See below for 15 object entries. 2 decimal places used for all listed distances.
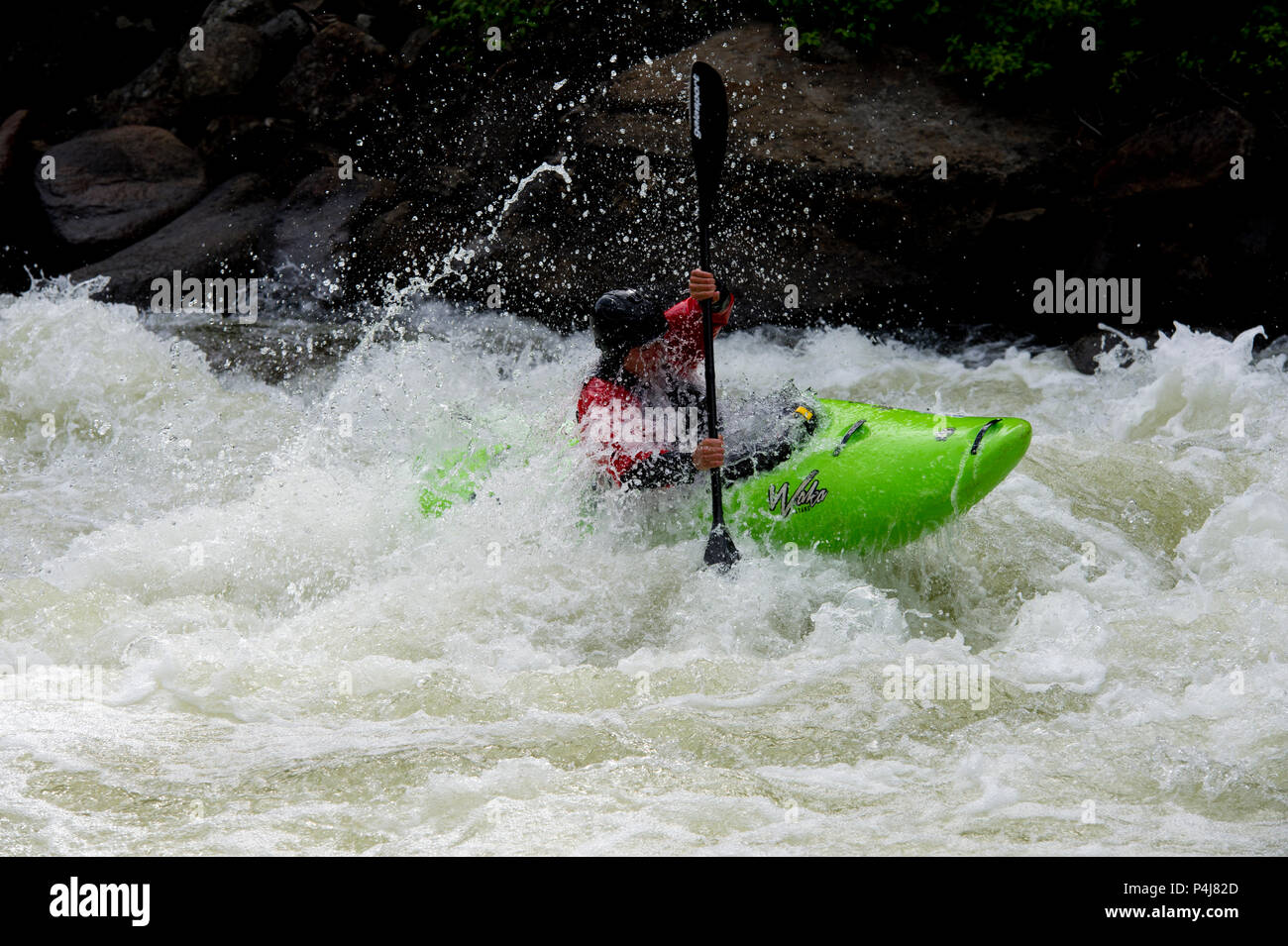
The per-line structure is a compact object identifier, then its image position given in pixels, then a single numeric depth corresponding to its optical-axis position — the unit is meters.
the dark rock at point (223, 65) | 20.00
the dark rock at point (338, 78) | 19.56
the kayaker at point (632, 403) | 8.94
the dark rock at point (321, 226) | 17.33
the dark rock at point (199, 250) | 17.11
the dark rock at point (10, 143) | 18.48
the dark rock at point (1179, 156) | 14.22
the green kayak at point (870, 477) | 8.40
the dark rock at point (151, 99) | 20.05
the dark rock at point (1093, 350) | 13.99
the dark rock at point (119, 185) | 17.98
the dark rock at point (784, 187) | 15.35
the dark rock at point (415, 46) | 19.61
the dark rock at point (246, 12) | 20.67
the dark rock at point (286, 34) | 20.41
